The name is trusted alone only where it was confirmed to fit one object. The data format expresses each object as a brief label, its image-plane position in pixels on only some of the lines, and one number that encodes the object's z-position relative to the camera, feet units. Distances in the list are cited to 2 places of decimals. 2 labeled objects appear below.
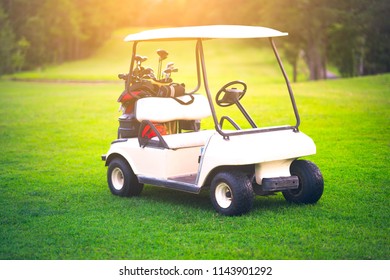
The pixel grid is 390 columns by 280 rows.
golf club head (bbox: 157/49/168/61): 42.80
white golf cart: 35.66
